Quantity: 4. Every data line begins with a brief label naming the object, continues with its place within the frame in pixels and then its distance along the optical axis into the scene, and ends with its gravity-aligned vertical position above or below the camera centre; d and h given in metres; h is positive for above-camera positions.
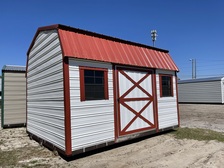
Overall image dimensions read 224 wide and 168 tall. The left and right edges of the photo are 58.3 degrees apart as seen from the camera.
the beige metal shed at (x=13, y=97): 11.12 -0.24
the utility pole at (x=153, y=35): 19.63 +5.52
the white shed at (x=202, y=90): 22.68 +0.04
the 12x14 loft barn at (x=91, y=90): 5.69 +0.06
